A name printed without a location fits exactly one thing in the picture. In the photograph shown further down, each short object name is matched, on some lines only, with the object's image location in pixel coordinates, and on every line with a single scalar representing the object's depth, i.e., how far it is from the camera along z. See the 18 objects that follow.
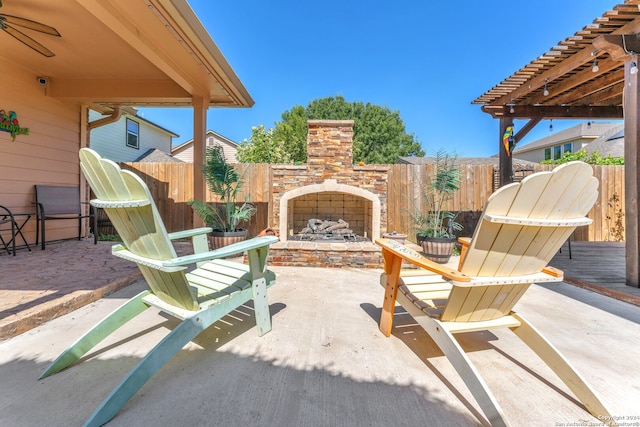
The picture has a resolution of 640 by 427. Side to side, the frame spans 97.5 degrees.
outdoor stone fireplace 4.66
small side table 3.75
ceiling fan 2.84
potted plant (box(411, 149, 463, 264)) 4.25
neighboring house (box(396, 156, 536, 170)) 15.11
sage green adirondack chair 1.34
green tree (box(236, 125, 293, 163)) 15.41
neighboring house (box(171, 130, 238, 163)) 17.17
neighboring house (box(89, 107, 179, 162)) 9.42
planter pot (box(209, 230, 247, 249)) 4.19
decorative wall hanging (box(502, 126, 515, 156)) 5.14
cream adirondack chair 1.27
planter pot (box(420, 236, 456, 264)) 4.22
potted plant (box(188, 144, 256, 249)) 4.25
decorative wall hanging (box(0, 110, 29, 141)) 4.01
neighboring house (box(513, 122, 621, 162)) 15.20
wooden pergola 2.97
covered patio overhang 2.80
